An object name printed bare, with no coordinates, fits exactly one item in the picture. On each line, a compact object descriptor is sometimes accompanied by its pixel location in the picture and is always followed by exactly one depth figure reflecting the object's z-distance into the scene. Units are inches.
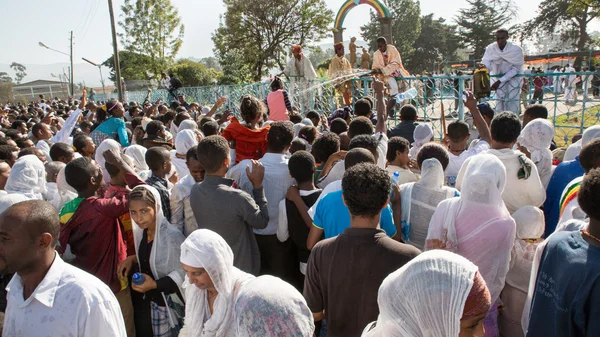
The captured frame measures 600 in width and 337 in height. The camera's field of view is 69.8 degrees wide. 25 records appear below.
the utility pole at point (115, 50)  851.4
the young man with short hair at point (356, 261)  81.0
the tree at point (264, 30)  1061.8
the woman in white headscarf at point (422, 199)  119.1
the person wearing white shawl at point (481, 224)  100.3
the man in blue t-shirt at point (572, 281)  69.1
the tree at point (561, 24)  1502.2
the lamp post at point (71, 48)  1249.0
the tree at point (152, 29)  1353.3
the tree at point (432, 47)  2171.5
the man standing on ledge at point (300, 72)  407.8
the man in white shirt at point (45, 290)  73.1
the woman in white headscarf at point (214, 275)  87.0
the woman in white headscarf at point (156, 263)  110.7
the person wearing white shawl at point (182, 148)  177.8
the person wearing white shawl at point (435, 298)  56.1
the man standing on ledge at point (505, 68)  306.2
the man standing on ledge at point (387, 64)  390.0
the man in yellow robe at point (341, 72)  415.6
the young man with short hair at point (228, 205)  122.1
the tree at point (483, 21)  1856.5
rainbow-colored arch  655.1
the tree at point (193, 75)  1234.6
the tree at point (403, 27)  2063.4
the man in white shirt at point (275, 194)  144.9
